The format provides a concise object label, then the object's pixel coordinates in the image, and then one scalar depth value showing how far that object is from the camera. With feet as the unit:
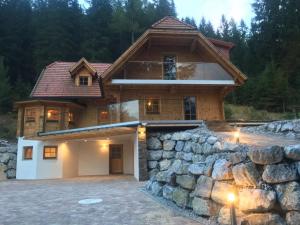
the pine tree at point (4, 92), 78.34
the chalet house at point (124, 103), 42.54
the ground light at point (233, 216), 13.11
